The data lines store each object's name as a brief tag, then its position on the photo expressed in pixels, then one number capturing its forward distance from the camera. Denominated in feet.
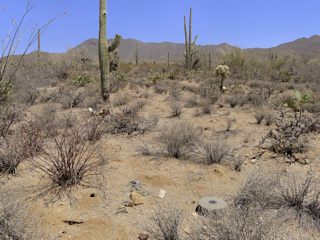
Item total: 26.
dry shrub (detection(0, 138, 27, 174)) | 11.62
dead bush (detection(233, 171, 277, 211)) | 9.13
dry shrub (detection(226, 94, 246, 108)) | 27.86
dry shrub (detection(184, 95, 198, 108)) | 28.82
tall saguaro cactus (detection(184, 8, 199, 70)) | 73.36
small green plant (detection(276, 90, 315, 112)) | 17.51
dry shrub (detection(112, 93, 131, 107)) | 29.60
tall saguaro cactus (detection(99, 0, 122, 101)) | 23.97
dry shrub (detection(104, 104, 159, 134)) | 19.15
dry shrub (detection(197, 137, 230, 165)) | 13.20
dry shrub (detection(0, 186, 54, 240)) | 6.73
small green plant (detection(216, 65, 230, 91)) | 33.76
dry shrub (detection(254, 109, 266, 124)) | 20.44
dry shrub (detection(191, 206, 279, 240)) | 5.91
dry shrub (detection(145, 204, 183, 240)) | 7.20
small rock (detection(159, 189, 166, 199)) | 10.13
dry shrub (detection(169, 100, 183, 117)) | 24.27
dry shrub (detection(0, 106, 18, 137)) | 14.36
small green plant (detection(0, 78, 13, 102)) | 11.02
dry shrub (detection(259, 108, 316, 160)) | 13.67
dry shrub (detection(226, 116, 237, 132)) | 18.92
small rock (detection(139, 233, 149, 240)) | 7.54
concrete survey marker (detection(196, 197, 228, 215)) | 8.62
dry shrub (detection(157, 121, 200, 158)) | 14.20
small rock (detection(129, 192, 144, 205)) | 9.61
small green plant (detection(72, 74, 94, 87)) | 43.93
